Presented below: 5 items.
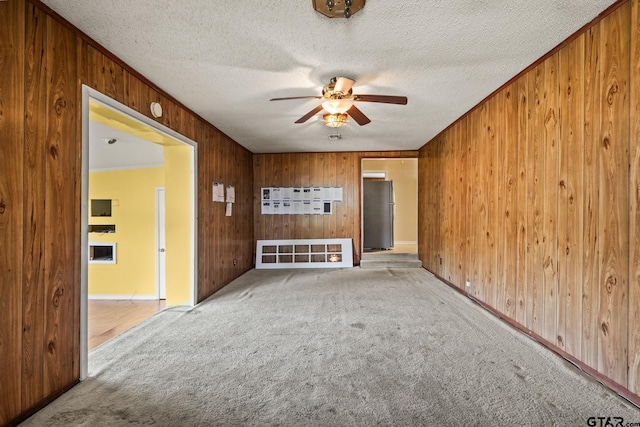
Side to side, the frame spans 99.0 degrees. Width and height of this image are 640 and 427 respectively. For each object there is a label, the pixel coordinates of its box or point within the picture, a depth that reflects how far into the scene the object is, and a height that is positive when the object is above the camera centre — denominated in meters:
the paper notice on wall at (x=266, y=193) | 5.68 +0.44
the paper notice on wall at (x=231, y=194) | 4.34 +0.34
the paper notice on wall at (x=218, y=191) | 3.84 +0.33
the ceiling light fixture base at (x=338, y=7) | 1.52 +1.18
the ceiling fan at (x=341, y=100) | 2.27 +1.02
